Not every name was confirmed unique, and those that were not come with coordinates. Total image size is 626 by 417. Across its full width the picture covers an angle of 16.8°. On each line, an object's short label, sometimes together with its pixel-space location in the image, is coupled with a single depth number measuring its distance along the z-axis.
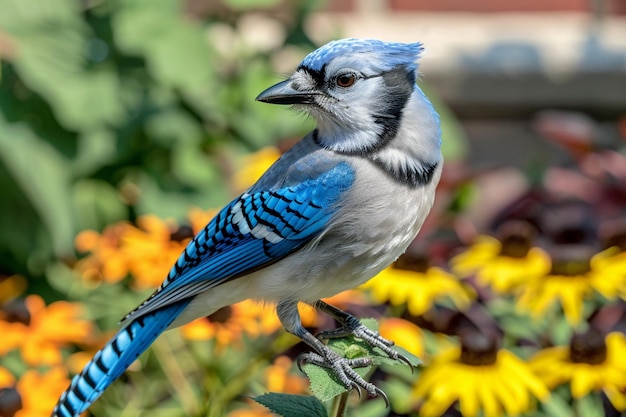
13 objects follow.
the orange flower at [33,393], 3.78
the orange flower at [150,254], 4.45
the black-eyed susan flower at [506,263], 4.72
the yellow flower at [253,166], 5.91
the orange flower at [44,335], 4.26
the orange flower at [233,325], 4.15
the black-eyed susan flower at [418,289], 4.39
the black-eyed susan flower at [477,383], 3.87
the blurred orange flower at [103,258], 4.55
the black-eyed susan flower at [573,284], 4.45
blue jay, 3.15
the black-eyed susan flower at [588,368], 3.98
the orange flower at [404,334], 4.04
